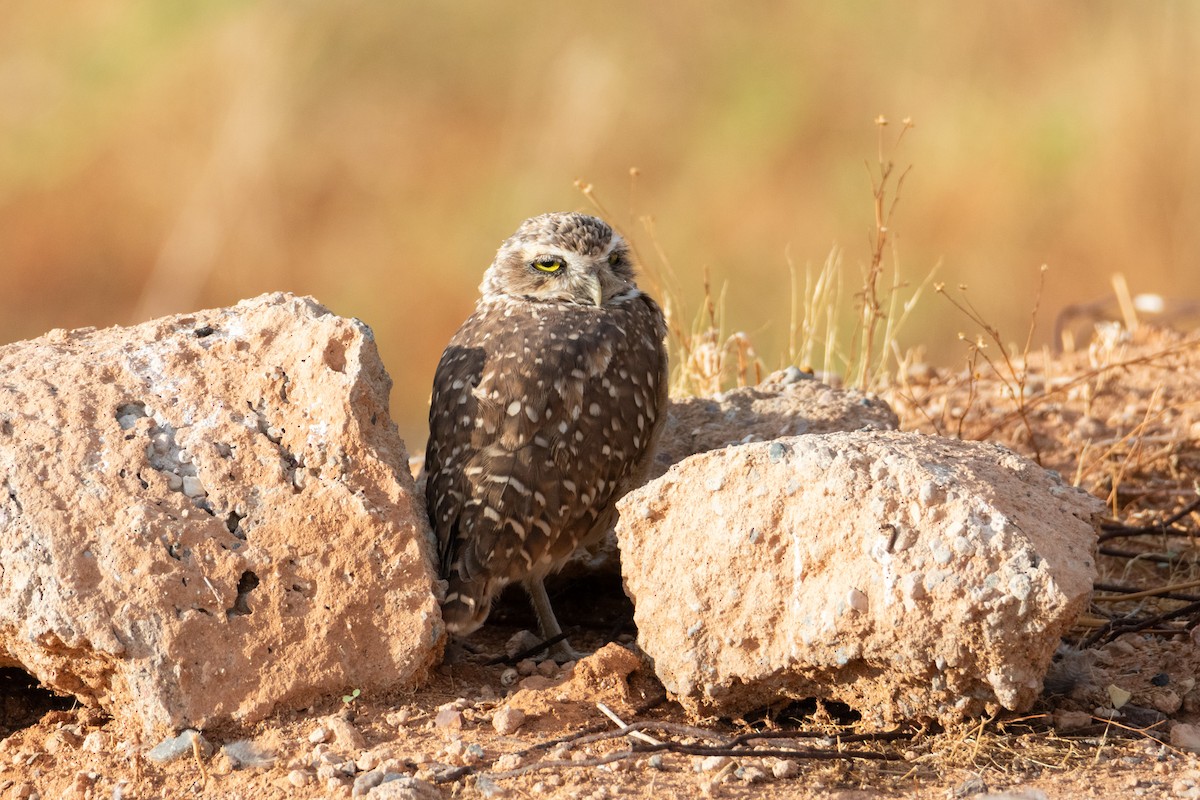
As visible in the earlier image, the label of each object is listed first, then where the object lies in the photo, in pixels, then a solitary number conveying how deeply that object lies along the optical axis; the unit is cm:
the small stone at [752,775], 695
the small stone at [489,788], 684
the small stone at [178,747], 734
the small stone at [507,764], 707
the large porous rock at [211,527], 744
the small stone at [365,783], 684
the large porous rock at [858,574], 691
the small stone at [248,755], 730
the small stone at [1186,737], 740
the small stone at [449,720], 763
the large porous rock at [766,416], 1015
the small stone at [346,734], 738
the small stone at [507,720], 755
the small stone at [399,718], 767
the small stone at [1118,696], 787
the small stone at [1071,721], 754
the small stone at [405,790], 668
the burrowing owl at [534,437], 863
